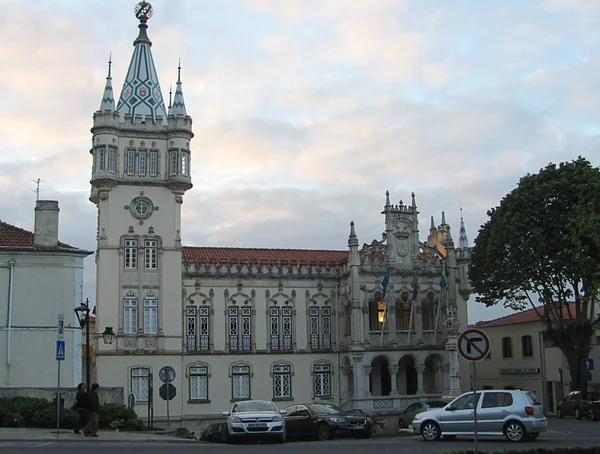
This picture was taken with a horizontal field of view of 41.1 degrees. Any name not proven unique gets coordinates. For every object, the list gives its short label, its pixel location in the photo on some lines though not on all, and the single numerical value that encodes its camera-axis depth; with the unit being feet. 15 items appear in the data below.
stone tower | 159.74
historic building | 160.66
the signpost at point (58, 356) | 84.05
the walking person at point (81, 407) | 84.58
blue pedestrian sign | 84.89
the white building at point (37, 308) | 118.93
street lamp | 99.40
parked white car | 85.71
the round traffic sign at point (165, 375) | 119.44
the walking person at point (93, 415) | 84.02
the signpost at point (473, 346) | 57.16
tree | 132.87
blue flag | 164.86
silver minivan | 82.38
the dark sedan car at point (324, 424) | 98.22
